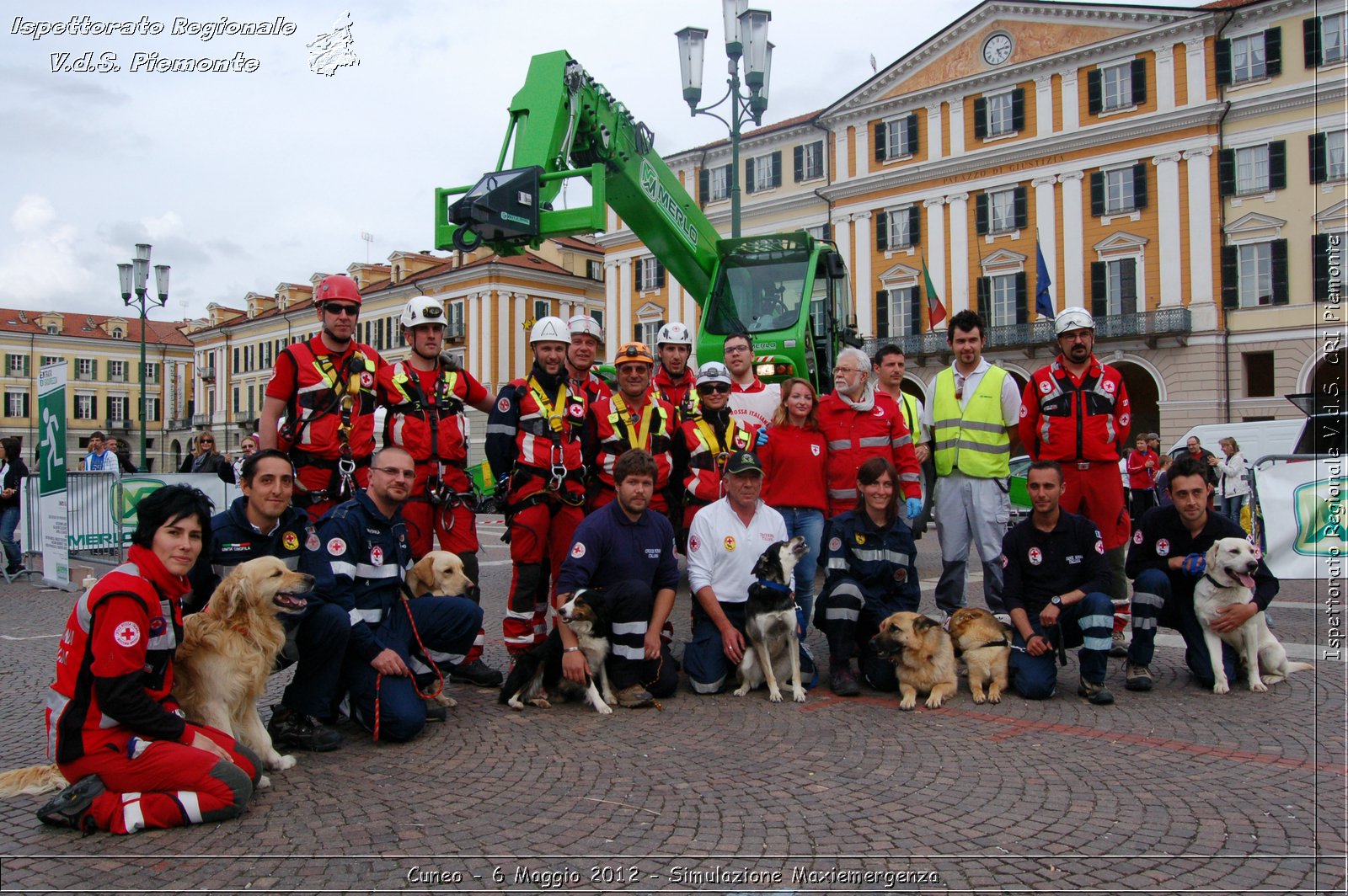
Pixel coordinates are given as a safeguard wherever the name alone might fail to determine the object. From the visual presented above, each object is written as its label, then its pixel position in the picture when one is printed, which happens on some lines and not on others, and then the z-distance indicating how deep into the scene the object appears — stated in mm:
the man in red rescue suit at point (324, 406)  5762
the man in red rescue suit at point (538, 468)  6207
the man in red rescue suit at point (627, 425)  6566
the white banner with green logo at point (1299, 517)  9188
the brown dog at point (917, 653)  5562
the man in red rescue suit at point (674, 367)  7539
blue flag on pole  27656
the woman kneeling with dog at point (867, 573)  5945
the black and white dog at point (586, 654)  5449
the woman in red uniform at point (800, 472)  6730
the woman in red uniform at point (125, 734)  3619
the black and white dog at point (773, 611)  5668
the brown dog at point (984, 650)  5664
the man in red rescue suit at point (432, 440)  6191
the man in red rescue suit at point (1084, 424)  6434
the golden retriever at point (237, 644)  4066
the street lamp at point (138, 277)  24578
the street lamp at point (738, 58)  14672
